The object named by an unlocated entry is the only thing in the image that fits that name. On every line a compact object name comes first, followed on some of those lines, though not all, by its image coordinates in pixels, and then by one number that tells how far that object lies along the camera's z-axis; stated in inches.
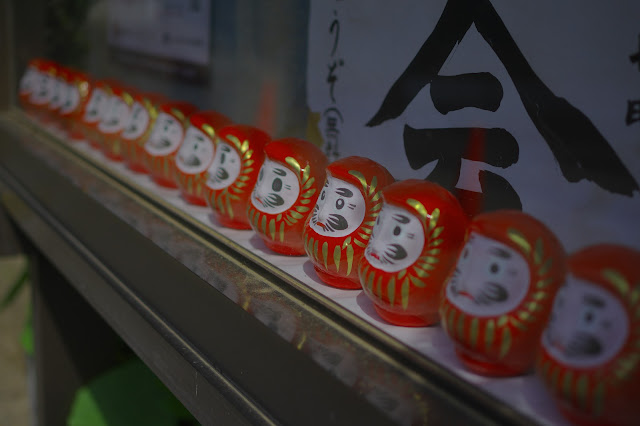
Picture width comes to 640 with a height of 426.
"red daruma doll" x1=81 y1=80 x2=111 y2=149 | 23.3
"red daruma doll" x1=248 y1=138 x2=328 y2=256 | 14.3
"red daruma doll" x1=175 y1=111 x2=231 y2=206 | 17.0
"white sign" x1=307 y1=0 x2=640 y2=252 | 11.9
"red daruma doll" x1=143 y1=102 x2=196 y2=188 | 18.4
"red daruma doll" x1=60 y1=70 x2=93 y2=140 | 25.5
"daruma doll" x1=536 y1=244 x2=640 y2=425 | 9.6
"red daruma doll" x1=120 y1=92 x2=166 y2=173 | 20.1
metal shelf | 10.9
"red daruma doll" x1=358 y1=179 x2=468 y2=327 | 11.8
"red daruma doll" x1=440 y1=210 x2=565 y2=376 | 10.6
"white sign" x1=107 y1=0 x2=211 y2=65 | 23.2
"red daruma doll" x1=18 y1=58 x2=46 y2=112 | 30.2
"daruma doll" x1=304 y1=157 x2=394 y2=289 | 13.1
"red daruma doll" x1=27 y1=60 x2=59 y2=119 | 28.7
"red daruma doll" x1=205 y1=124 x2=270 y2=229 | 15.6
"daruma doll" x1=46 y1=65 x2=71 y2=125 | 27.4
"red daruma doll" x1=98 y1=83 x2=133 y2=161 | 21.6
